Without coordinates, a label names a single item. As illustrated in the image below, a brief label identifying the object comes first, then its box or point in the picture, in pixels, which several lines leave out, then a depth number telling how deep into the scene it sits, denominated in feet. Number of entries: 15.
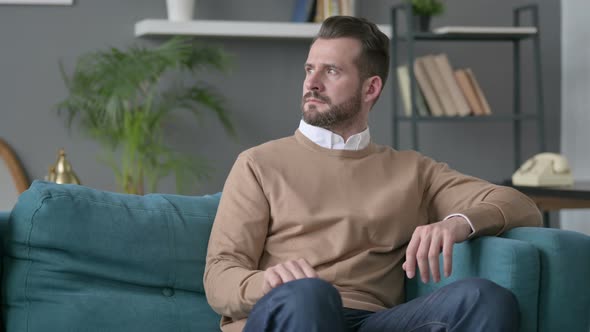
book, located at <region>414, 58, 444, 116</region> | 13.50
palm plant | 11.46
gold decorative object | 11.02
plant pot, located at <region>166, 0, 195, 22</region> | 12.59
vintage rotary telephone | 11.73
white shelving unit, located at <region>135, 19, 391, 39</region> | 12.52
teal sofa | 6.31
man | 5.81
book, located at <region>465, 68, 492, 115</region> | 13.57
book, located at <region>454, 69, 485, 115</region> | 13.51
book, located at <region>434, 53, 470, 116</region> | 13.44
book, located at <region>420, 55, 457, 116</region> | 13.47
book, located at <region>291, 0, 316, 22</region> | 13.23
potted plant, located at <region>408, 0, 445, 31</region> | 13.34
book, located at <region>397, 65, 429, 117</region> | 13.56
